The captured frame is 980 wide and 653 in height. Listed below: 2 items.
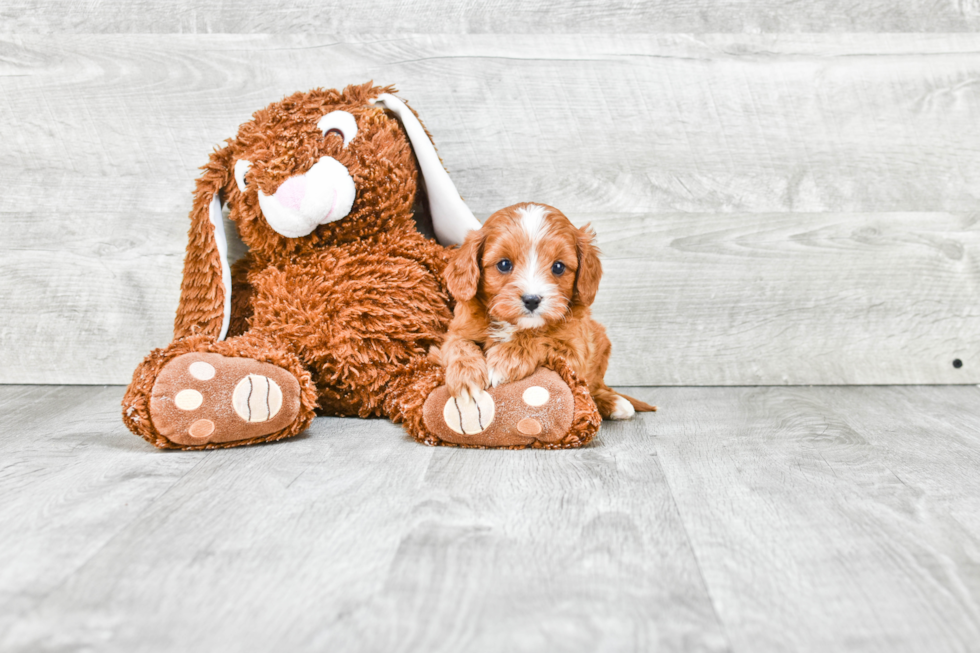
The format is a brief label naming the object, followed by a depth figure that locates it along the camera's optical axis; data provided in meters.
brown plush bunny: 1.37
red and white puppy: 1.33
